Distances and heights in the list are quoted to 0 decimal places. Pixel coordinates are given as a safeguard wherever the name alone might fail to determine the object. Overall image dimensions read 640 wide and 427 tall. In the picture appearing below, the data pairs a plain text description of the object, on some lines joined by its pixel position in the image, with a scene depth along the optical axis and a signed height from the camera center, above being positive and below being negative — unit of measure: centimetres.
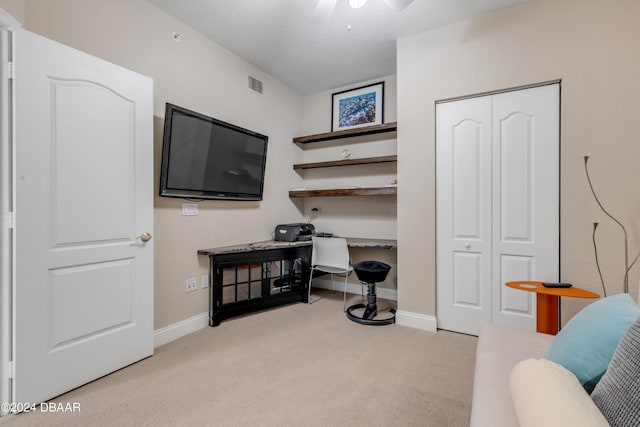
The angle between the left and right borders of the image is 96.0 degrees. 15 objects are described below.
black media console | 277 -66
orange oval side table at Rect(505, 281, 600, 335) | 182 -59
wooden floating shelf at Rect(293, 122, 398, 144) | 337 +102
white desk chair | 310 -47
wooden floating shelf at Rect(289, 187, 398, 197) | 332 +27
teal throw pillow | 89 -42
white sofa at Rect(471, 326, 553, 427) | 94 -65
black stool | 283 -72
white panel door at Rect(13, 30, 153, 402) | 159 -4
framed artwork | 369 +142
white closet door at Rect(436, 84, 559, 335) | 230 +9
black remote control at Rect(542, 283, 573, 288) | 192 -47
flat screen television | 239 +52
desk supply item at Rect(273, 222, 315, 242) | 344 -24
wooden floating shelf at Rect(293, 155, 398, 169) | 345 +66
